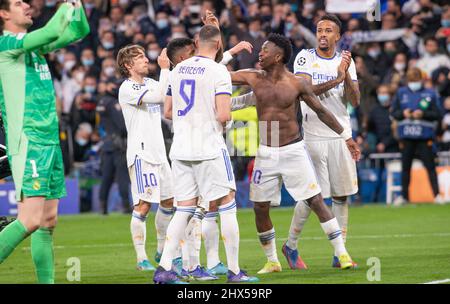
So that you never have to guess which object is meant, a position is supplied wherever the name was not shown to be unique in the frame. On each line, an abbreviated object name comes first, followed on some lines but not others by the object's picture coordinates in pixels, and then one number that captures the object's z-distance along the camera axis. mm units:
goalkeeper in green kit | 9406
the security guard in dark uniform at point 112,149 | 22453
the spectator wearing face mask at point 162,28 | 27781
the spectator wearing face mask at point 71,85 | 26672
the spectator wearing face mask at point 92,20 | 28562
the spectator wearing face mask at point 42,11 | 28500
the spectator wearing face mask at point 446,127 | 24531
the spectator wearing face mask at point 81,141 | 25500
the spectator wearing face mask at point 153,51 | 25969
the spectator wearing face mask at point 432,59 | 25125
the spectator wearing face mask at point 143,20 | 27766
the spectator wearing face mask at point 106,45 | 27266
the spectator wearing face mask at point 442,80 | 24719
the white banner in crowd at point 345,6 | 25969
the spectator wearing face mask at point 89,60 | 26808
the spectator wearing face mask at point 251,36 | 24891
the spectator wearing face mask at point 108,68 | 25261
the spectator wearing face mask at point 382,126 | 24516
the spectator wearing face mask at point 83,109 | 25422
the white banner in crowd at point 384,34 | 27000
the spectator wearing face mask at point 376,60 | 26219
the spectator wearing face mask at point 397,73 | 24969
